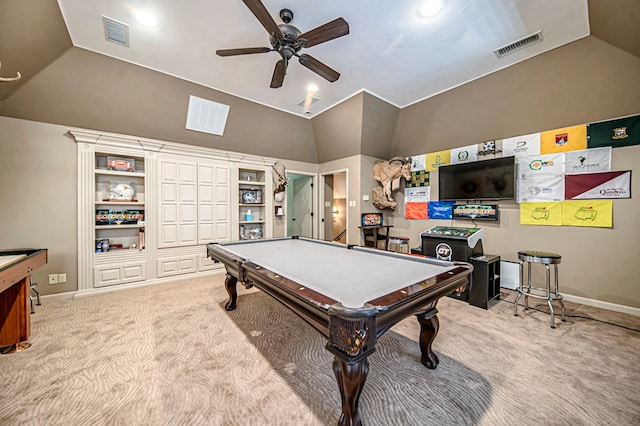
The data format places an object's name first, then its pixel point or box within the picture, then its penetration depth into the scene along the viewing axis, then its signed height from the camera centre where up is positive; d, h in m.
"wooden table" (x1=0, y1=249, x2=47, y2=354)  2.01 -0.88
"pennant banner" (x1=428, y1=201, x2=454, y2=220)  4.31 +0.02
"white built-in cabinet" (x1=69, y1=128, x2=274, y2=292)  3.43 +0.07
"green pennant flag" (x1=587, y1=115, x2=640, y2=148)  2.68 +0.94
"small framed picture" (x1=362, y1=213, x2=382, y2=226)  4.96 -0.18
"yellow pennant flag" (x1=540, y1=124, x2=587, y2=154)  2.99 +0.96
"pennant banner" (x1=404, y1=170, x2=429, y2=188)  4.66 +0.64
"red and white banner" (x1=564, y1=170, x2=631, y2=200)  2.77 +0.32
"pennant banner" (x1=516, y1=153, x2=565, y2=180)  3.17 +0.65
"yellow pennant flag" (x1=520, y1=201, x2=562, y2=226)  3.21 -0.03
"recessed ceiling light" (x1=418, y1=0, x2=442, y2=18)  2.16 +1.93
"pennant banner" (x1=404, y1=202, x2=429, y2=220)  4.69 +0.00
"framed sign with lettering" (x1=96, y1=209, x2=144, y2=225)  3.60 -0.11
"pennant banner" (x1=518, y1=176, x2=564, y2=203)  3.18 +0.32
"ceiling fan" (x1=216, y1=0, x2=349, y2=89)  1.93 +1.58
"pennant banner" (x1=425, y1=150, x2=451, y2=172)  4.28 +0.97
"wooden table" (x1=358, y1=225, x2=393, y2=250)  4.93 -0.54
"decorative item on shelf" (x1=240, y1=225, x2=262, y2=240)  4.97 -0.47
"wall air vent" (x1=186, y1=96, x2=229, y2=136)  3.78 +1.60
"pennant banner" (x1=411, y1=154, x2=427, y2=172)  4.66 +0.99
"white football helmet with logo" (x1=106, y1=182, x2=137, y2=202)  3.68 +0.29
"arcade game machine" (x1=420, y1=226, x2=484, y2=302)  3.16 -0.47
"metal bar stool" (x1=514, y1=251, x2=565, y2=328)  2.58 -0.56
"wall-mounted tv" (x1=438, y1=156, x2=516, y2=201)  3.50 +0.50
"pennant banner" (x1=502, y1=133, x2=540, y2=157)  3.33 +0.97
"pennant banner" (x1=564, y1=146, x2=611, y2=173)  2.86 +0.65
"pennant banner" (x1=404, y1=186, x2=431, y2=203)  4.65 +0.35
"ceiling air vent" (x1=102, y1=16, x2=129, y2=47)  2.41 +1.94
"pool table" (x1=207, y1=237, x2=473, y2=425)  1.03 -0.46
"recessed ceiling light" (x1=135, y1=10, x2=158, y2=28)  2.30 +1.94
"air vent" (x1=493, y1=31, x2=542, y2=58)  2.58 +1.93
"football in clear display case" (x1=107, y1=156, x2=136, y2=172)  3.61 +0.73
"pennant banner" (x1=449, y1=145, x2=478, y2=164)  3.94 +0.98
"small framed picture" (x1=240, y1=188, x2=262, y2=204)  5.02 +0.32
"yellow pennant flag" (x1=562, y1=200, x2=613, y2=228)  2.87 -0.02
